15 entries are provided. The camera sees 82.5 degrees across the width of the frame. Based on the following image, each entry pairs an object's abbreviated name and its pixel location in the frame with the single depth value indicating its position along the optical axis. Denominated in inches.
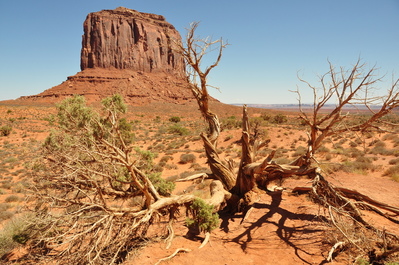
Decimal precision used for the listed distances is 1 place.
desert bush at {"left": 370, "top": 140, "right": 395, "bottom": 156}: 547.4
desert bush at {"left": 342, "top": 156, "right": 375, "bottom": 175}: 415.4
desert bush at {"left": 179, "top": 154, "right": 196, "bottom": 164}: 657.0
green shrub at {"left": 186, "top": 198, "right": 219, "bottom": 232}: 208.1
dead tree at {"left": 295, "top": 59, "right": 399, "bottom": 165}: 204.5
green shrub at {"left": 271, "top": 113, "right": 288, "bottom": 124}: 1488.1
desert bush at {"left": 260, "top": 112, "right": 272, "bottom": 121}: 1513.3
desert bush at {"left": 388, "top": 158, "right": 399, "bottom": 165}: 453.9
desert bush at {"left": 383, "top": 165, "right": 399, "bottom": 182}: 372.8
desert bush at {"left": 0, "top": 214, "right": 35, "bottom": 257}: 213.0
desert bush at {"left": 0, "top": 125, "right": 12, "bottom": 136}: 1018.1
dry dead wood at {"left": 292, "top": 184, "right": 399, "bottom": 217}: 208.5
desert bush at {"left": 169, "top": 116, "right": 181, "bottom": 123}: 1726.4
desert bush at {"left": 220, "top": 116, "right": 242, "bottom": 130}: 1173.1
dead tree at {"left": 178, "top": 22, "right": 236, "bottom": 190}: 266.8
